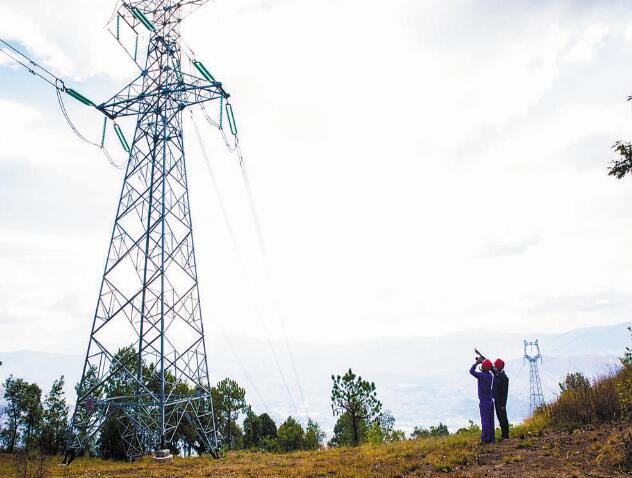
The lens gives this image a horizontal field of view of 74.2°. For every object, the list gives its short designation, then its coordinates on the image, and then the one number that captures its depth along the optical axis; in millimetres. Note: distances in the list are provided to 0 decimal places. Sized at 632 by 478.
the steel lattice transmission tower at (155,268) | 19500
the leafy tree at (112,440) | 27159
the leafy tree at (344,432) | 52562
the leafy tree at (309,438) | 47531
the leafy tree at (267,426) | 58925
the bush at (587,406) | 13820
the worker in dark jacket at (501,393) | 13828
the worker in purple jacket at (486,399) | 13758
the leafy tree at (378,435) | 27506
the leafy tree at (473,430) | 17233
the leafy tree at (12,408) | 46781
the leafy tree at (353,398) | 35406
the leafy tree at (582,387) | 15252
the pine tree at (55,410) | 48419
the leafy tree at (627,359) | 13273
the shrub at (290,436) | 45875
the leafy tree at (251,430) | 58031
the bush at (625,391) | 11312
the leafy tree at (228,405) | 53438
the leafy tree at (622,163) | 13064
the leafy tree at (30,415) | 47531
